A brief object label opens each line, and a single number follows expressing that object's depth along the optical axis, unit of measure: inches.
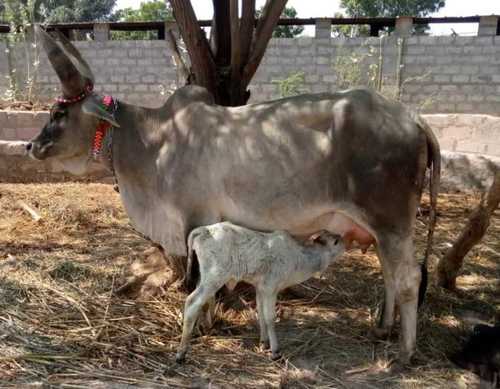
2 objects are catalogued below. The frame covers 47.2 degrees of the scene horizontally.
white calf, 118.3
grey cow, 120.0
